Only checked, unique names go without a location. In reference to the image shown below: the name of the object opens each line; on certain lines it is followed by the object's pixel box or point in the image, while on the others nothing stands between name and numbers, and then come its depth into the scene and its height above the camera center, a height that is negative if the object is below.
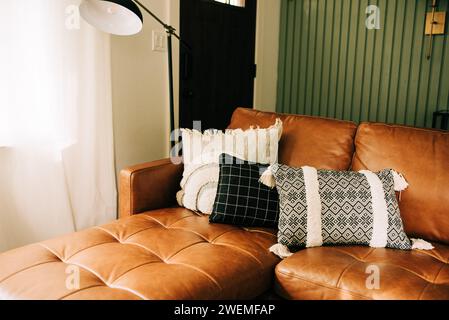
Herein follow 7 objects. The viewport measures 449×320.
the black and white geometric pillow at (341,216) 1.65 -0.50
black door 2.90 +0.08
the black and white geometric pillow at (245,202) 1.80 -0.50
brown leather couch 1.31 -0.59
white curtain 1.90 -0.24
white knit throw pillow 1.92 -0.35
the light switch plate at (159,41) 2.60 +0.17
